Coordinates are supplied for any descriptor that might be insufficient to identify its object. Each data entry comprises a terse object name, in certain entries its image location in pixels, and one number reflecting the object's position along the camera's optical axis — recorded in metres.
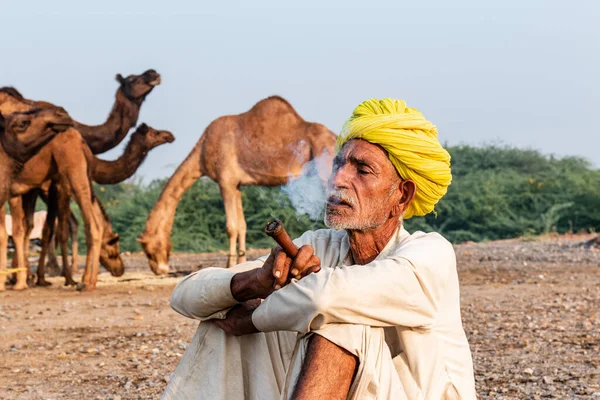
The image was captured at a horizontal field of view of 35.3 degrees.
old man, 2.78
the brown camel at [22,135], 10.57
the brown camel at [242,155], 13.16
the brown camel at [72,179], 11.13
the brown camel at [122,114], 14.29
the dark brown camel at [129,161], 13.97
